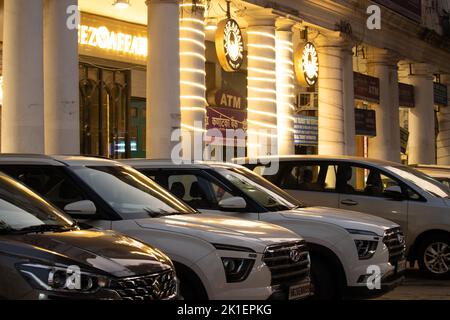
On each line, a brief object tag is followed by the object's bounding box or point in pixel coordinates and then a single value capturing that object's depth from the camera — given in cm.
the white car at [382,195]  1334
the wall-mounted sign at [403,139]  3541
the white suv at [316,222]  962
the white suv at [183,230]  740
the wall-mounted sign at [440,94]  3717
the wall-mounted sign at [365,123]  3006
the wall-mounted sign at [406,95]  3378
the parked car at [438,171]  1709
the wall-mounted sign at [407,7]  3073
